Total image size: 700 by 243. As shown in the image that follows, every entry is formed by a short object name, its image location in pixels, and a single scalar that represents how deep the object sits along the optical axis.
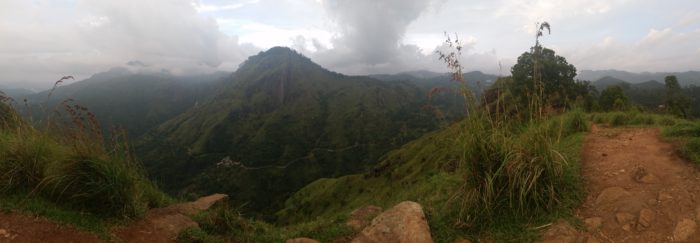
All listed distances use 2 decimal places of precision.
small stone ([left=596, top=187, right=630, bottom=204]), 5.09
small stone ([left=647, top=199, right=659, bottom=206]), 4.75
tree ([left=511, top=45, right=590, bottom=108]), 29.00
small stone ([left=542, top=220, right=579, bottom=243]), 4.50
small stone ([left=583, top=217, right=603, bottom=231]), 4.60
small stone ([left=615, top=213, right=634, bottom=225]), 4.57
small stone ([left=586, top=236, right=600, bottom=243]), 4.37
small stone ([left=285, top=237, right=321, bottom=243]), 5.62
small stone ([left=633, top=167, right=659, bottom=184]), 5.36
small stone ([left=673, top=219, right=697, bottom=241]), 4.15
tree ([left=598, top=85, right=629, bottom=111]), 33.95
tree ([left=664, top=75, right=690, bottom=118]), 37.78
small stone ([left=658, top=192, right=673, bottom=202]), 4.80
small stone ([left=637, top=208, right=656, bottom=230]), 4.42
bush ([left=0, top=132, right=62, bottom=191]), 5.43
